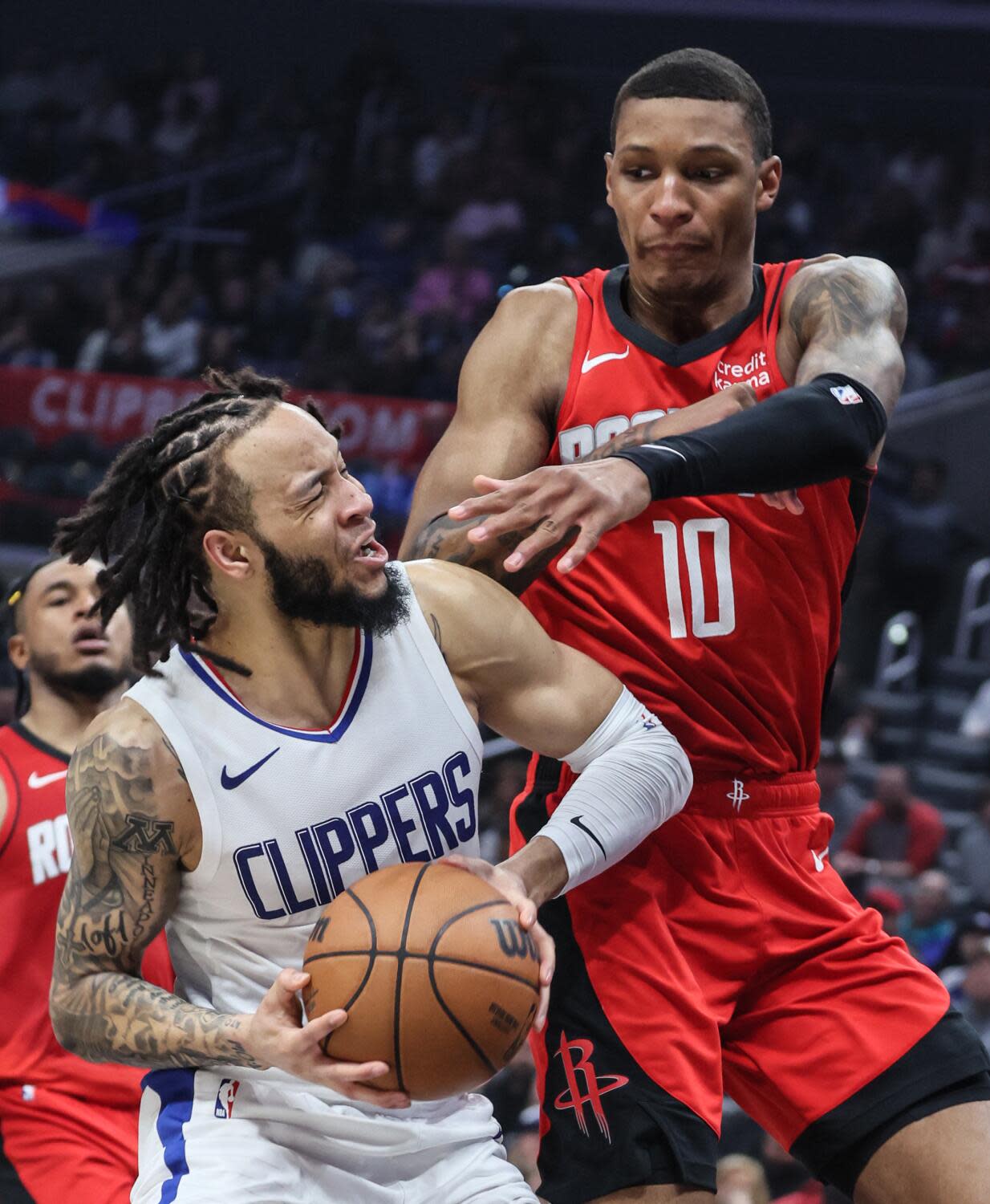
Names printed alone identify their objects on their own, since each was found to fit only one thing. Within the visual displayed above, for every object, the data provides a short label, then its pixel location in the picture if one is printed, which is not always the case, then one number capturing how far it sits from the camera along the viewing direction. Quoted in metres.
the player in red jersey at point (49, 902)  8.04
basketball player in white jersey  5.66
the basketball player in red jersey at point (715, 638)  6.07
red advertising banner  22.97
